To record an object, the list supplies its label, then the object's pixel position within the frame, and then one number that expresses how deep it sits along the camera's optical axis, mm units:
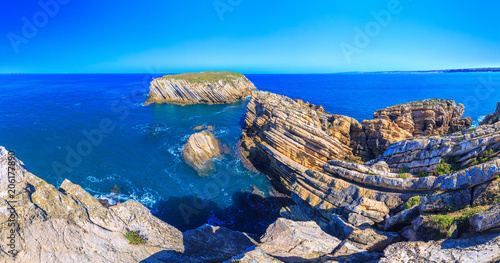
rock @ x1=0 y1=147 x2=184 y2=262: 10133
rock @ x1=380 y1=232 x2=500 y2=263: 7637
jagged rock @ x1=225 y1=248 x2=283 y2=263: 8487
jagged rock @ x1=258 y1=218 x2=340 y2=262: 10502
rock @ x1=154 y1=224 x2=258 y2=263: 12562
